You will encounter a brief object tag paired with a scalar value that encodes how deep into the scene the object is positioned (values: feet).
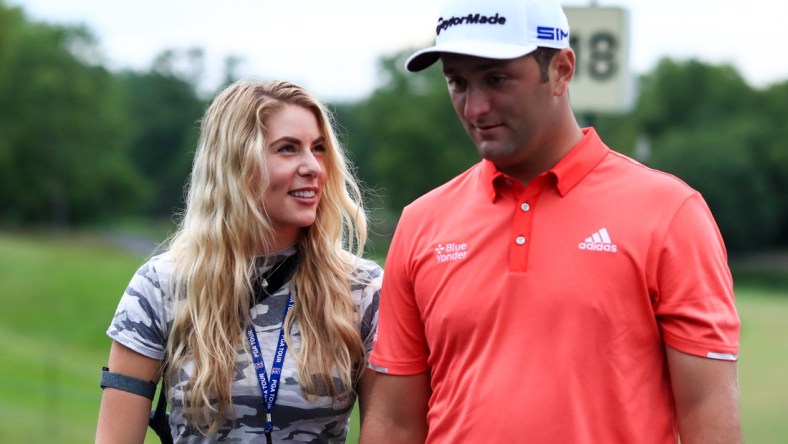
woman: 24.72
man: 19.48
